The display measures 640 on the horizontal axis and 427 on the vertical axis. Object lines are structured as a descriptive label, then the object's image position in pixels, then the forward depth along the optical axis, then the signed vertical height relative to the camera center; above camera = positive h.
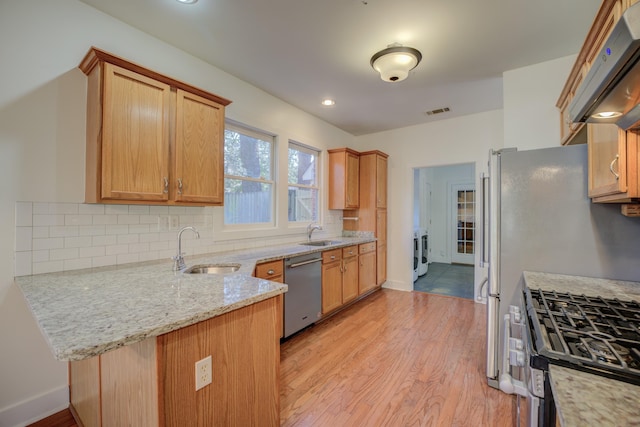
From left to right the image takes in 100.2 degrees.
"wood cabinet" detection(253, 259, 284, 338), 2.36 -0.52
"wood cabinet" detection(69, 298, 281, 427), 0.95 -0.68
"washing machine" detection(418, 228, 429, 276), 5.39 -0.82
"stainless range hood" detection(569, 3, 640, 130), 0.65 +0.41
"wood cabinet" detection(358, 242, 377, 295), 3.94 -0.82
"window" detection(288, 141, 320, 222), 3.83 +0.47
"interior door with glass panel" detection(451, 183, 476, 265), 6.74 -0.22
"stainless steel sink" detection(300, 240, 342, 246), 3.70 -0.40
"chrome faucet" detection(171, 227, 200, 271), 1.90 -0.36
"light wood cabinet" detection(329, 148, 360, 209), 4.21 +0.58
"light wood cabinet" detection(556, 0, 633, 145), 1.25 +0.95
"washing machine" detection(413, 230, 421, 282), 4.89 -0.74
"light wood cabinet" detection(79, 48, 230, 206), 1.73 +0.56
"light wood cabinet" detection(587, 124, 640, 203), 1.17 +0.25
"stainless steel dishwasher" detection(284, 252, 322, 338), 2.67 -0.83
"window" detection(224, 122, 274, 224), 2.94 +0.45
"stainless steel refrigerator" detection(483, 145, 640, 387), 1.68 -0.10
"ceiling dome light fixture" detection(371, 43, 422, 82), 2.29 +1.35
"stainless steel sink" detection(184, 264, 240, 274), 2.15 -0.45
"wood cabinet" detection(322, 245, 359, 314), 3.19 -0.81
